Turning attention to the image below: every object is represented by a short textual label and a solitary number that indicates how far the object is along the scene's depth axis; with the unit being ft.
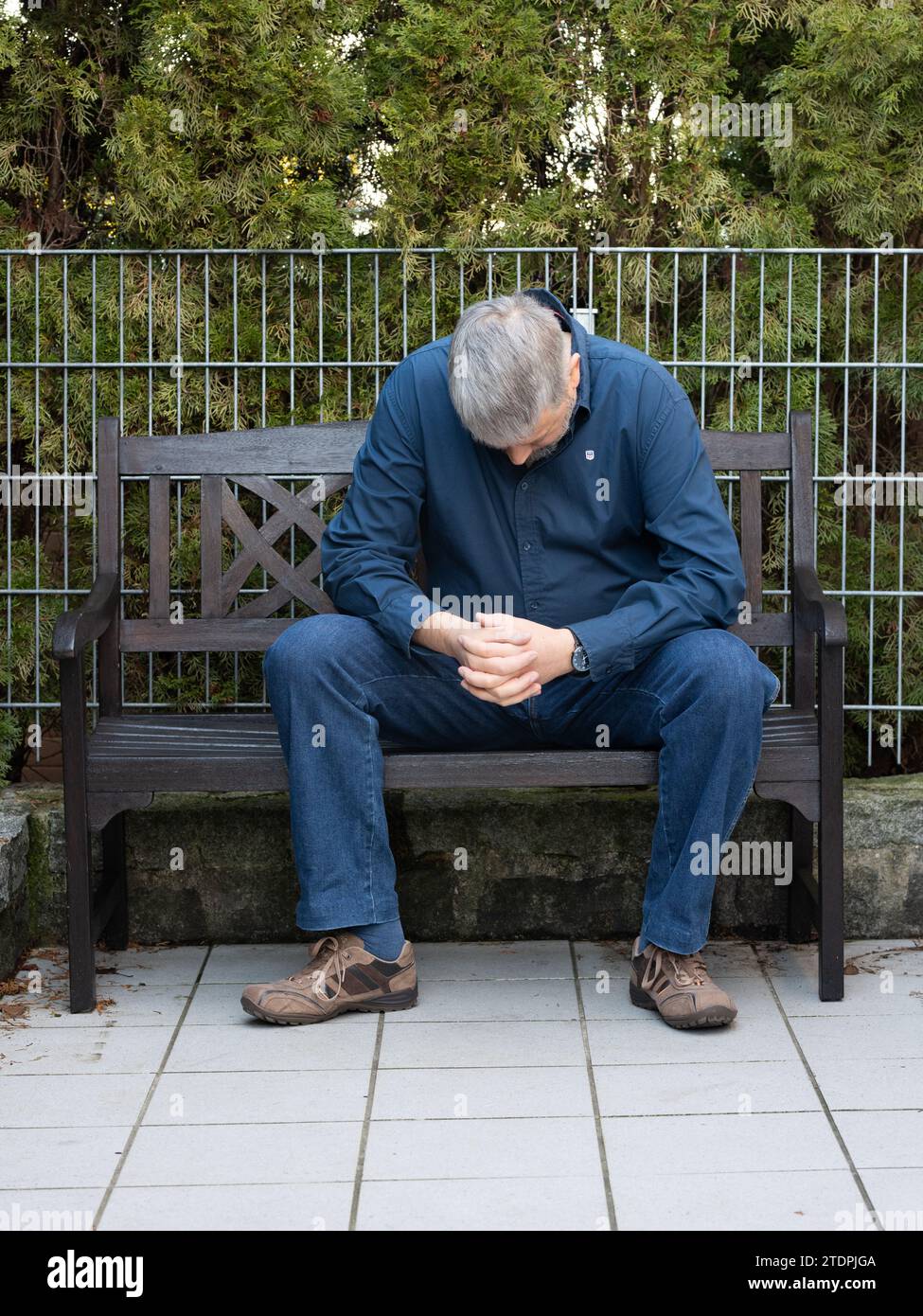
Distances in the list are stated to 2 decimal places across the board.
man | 10.62
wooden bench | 10.93
